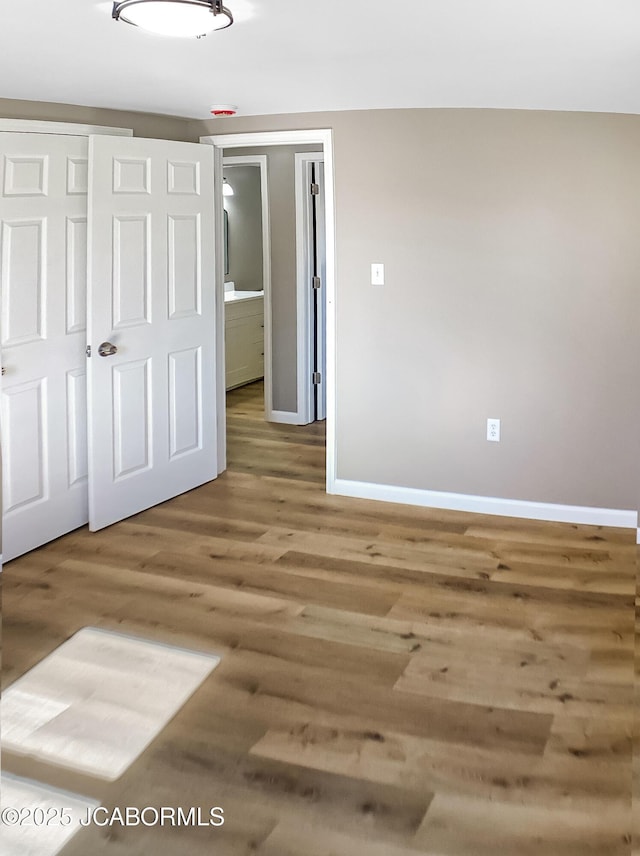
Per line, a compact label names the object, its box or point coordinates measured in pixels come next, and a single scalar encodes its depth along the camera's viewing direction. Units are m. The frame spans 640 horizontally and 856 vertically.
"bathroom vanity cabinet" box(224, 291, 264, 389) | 7.92
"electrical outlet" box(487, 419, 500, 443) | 4.68
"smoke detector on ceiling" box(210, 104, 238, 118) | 4.50
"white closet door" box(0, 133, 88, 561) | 3.94
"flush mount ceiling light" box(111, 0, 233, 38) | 2.43
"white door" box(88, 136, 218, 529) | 4.34
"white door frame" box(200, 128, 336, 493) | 4.78
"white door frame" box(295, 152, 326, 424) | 6.42
